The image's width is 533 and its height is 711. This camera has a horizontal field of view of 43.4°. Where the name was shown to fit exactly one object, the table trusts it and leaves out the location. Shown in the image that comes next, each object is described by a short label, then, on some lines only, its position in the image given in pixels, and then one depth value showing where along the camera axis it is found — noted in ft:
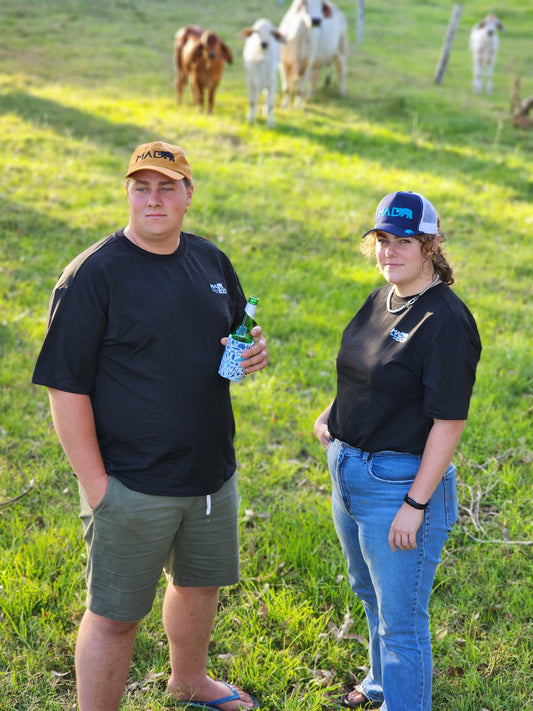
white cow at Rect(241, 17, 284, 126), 45.93
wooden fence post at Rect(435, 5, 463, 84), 60.18
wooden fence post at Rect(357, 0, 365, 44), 85.56
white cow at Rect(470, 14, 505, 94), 61.67
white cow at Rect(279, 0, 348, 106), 50.90
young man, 8.24
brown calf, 46.11
